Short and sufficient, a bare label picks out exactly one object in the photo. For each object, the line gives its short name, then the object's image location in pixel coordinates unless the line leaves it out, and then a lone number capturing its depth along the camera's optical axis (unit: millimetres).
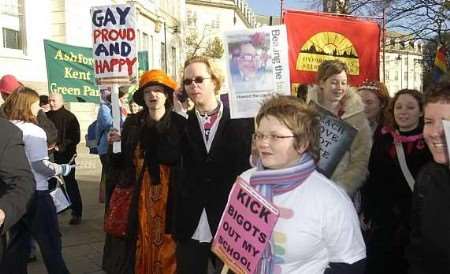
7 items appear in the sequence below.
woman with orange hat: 4136
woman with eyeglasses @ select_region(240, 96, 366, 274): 2293
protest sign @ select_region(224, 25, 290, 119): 3594
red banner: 4738
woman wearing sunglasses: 3639
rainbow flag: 6351
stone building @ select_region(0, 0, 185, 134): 14719
